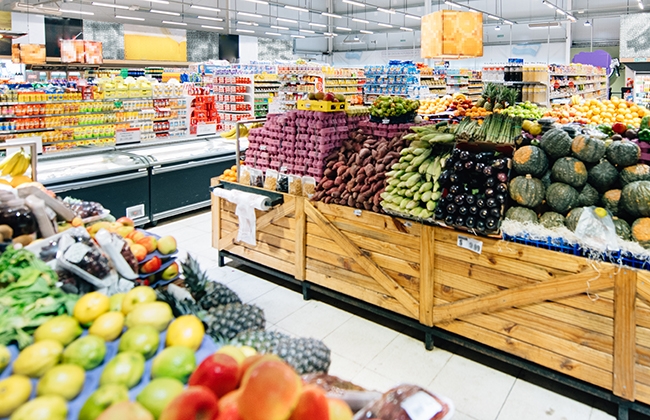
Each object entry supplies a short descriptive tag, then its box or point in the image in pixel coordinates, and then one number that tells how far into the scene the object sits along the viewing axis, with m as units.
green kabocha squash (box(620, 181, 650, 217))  2.67
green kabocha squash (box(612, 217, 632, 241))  2.71
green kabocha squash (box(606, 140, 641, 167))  2.86
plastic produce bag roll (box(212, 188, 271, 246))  4.38
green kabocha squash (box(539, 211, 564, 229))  2.91
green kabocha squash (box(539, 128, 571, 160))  3.07
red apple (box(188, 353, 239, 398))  1.12
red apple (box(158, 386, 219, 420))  0.95
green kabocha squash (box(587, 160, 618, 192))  2.91
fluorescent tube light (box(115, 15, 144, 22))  21.67
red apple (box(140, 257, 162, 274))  2.39
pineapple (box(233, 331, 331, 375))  1.67
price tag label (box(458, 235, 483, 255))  3.09
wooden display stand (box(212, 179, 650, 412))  2.61
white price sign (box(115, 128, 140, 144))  7.00
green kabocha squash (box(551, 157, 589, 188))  2.95
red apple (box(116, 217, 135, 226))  2.65
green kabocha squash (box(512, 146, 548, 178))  3.07
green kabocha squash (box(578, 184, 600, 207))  2.93
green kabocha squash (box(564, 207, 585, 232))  2.83
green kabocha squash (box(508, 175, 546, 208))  3.01
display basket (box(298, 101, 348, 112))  4.34
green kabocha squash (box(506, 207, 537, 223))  2.97
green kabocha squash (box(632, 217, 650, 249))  2.61
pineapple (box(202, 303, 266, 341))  1.76
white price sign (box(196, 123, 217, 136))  8.59
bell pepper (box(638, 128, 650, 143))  3.06
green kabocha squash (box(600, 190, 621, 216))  2.84
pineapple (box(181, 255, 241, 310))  2.09
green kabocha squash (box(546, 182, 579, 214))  2.94
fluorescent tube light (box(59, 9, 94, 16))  19.49
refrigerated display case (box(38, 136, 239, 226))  5.52
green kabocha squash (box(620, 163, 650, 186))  2.81
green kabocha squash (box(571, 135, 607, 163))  2.96
